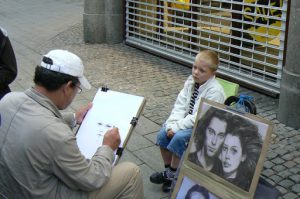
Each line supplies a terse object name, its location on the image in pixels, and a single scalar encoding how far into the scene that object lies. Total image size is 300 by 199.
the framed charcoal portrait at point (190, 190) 2.73
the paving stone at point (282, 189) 3.67
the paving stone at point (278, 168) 4.07
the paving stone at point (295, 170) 4.00
